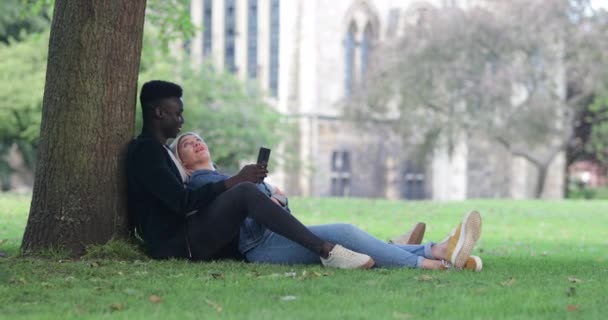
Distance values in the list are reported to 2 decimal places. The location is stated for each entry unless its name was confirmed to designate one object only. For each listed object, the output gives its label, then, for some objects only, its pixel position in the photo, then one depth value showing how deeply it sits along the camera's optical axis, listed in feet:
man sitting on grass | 28.19
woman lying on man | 28.45
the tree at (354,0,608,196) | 136.05
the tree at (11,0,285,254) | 30.78
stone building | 162.50
